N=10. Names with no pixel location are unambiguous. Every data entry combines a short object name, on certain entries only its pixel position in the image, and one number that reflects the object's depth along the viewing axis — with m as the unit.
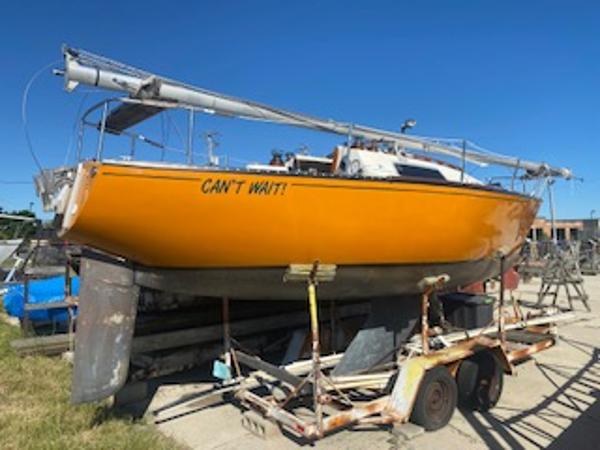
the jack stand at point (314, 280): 3.41
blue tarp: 6.67
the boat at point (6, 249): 13.48
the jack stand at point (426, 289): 4.27
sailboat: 3.14
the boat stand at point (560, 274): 9.54
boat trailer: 3.54
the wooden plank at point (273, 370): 3.63
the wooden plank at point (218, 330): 4.57
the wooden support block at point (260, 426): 3.67
